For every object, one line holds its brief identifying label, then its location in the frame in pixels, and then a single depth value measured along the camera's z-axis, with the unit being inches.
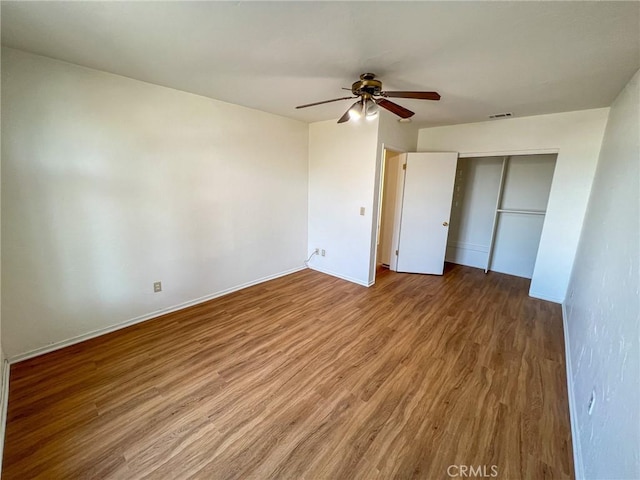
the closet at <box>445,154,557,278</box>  166.2
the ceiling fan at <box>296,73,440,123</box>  84.7
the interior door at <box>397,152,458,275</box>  162.9
